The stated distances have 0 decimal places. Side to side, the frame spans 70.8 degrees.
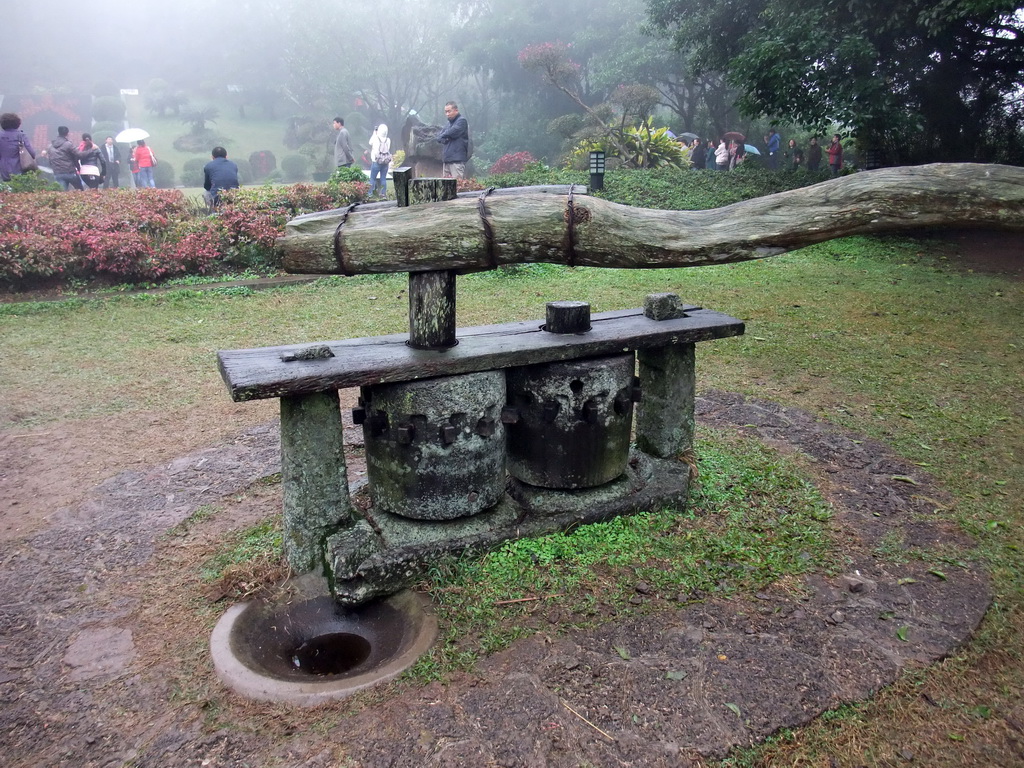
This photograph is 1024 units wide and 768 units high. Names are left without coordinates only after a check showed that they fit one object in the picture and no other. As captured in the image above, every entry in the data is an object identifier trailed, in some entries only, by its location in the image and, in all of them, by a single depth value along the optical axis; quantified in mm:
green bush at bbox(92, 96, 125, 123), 31375
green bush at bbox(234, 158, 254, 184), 30234
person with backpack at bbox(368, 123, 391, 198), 14297
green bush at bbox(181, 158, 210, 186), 27094
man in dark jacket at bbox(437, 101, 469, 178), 11672
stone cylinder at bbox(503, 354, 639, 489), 3516
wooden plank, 2975
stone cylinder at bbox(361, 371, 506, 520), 3232
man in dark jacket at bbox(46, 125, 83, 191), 14671
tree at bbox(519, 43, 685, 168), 17656
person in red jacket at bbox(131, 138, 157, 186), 18453
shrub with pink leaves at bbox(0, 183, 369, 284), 9438
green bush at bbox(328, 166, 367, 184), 14300
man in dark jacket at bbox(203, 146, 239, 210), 12508
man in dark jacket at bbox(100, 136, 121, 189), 21891
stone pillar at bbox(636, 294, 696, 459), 3990
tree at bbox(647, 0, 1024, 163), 10605
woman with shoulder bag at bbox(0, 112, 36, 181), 12977
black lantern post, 13898
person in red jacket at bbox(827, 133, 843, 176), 16297
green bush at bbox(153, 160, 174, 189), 26922
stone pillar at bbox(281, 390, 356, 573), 3184
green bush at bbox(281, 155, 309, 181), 31156
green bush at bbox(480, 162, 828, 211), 13711
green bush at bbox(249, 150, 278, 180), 31188
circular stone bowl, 2688
